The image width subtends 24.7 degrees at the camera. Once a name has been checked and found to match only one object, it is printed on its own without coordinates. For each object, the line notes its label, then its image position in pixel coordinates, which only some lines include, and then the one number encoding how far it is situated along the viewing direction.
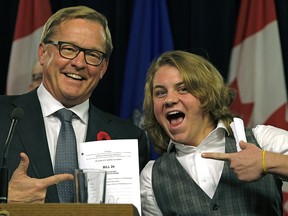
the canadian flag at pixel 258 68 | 3.85
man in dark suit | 2.56
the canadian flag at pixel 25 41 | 4.06
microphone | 1.83
